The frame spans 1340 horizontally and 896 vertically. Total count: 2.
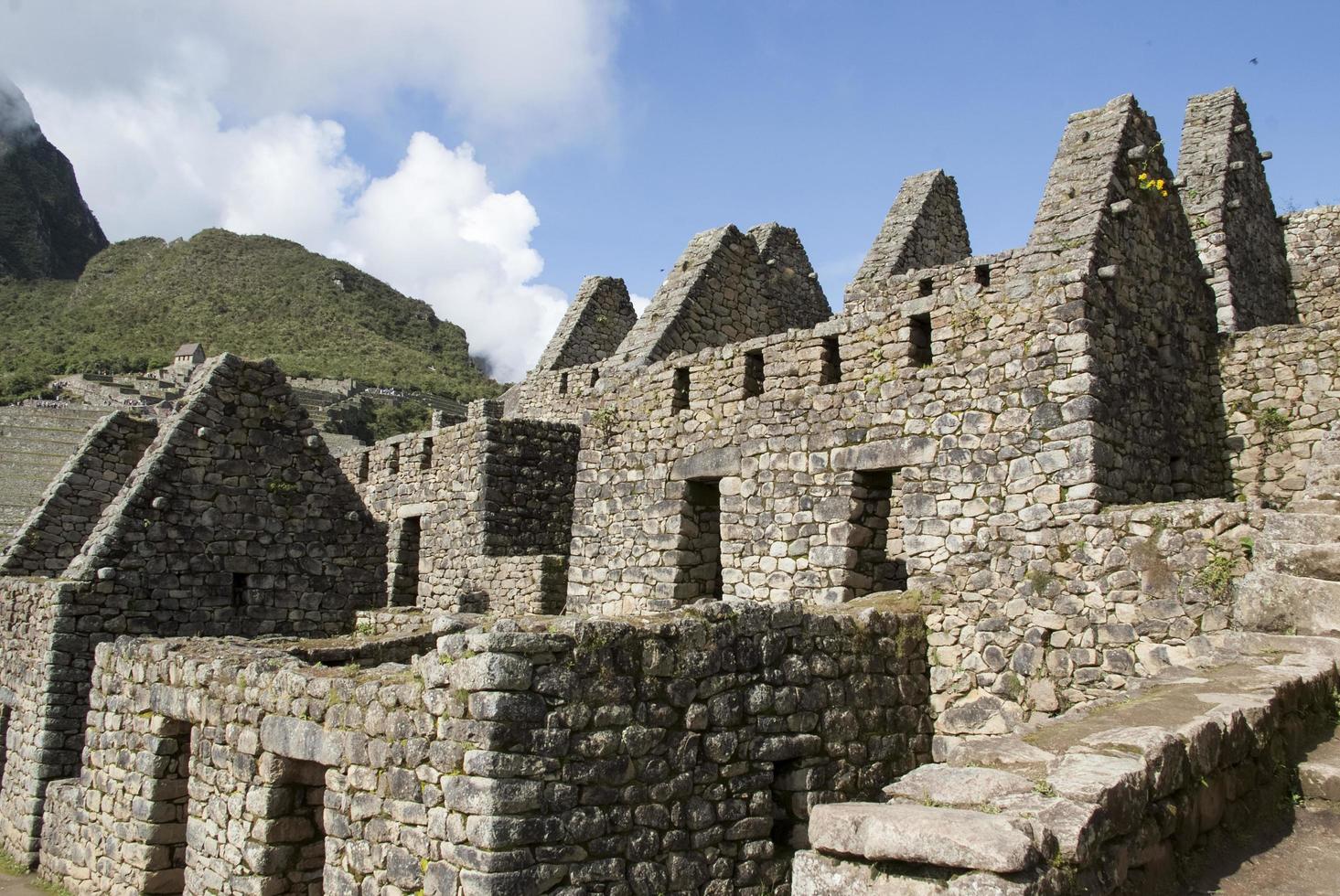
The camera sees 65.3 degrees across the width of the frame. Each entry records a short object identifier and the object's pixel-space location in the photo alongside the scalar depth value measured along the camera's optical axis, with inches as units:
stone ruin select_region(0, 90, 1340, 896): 205.6
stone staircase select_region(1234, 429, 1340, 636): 249.8
